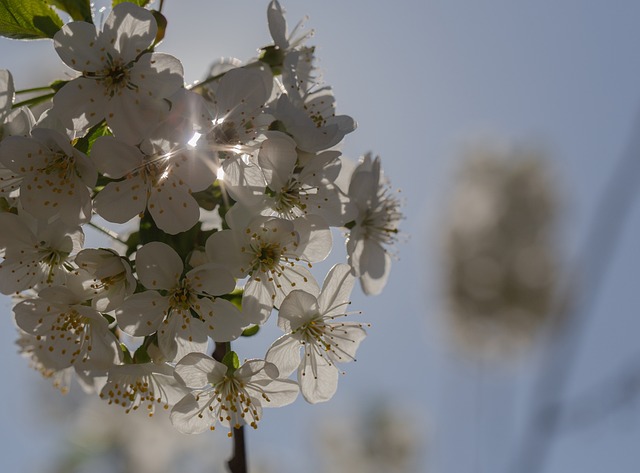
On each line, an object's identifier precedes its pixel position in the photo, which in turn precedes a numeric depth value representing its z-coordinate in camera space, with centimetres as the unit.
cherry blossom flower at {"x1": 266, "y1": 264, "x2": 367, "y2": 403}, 49
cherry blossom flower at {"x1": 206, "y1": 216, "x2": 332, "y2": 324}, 48
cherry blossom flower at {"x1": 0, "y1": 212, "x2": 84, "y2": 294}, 48
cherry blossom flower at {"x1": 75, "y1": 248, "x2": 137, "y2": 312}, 48
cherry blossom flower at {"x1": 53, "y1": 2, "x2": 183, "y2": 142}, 47
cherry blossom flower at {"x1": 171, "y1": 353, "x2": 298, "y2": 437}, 49
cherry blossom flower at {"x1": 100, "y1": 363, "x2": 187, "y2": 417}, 49
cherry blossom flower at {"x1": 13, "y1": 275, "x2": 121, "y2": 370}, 48
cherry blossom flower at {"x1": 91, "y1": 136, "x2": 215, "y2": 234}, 47
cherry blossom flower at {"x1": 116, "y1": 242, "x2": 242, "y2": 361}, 48
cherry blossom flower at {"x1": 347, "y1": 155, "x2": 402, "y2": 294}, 51
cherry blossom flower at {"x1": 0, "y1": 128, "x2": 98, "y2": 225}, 48
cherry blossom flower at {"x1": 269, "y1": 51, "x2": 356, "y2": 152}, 49
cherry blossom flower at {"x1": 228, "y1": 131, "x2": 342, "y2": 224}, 48
